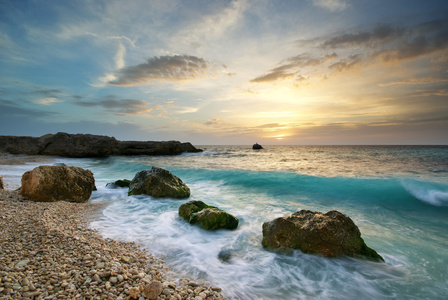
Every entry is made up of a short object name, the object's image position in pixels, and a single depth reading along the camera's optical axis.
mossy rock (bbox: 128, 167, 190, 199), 8.44
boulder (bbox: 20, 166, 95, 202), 6.36
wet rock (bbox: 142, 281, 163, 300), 2.45
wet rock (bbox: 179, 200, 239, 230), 5.44
